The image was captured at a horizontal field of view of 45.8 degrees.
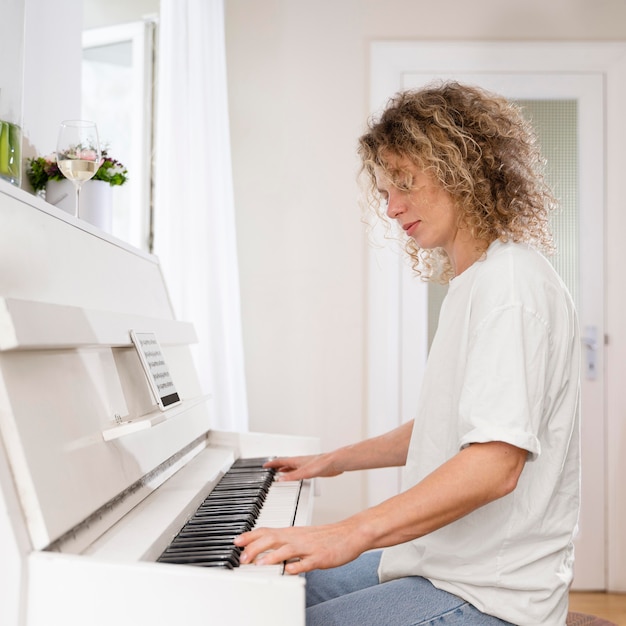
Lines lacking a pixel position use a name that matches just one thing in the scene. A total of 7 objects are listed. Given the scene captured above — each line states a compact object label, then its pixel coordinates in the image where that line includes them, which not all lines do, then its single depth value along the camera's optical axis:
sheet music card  1.29
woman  1.08
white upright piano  0.82
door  3.22
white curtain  2.56
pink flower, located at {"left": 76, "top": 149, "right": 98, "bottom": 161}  1.55
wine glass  1.54
